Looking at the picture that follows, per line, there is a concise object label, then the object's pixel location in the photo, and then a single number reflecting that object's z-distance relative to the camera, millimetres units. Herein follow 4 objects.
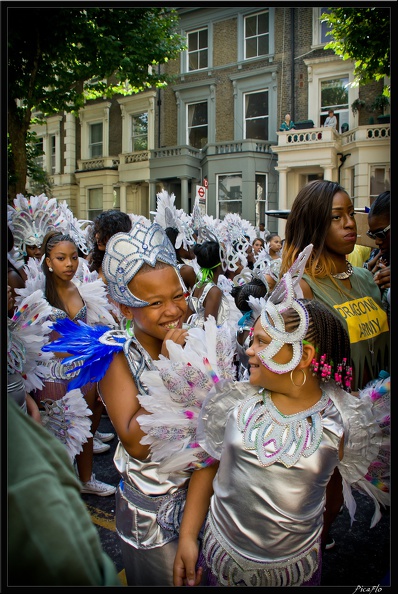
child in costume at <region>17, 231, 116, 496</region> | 2979
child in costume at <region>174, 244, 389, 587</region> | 1350
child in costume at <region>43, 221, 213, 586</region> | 1509
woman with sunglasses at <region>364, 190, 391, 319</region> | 2324
